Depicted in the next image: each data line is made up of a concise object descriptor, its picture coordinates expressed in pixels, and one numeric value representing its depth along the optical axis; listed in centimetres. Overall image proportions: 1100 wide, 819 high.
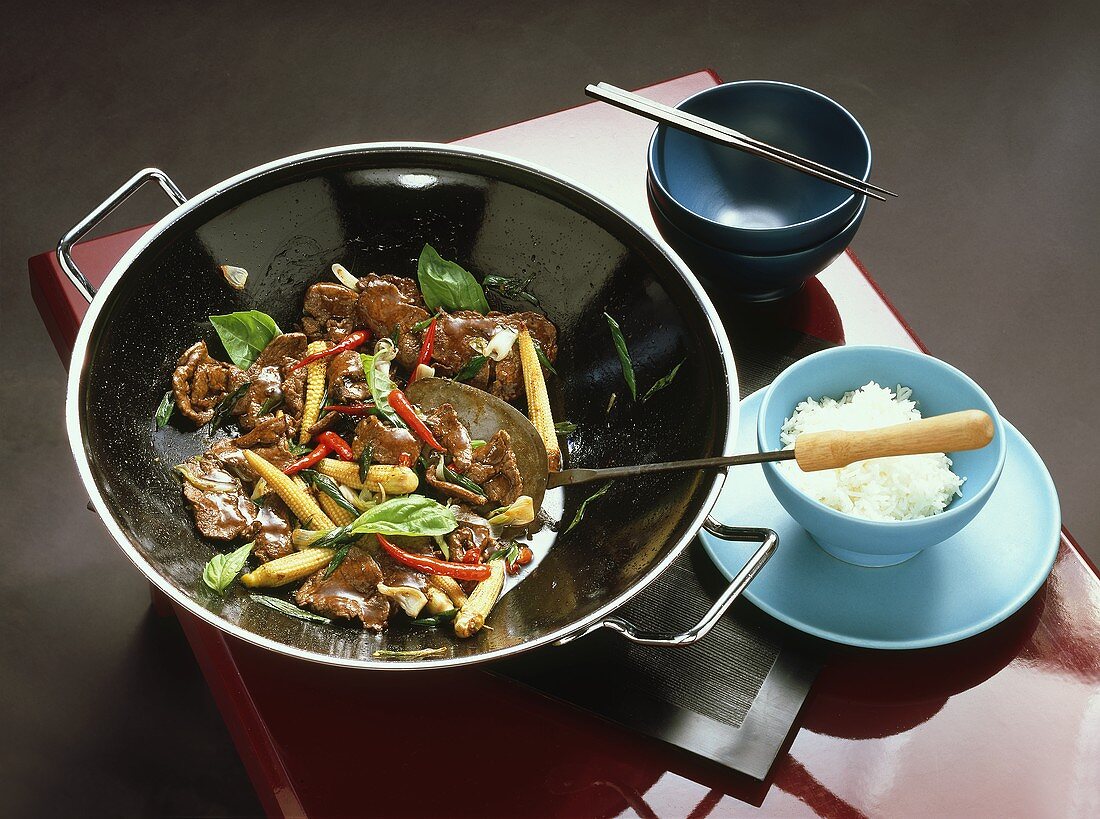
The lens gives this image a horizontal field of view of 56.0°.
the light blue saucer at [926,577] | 125
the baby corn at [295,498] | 128
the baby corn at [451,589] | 123
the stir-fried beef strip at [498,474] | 133
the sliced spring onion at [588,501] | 134
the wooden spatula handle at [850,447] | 104
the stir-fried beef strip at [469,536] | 129
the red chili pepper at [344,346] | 143
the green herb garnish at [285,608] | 119
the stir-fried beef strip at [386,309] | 146
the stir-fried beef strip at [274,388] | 139
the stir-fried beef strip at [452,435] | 135
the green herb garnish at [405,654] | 114
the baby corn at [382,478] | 130
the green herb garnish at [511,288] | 151
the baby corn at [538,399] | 138
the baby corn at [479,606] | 119
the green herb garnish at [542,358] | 146
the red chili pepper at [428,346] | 145
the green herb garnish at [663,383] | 133
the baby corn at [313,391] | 139
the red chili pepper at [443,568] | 124
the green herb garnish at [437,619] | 121
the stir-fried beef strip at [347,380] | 141
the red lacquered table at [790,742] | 120
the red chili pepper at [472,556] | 127
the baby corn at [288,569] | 120
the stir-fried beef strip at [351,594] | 120
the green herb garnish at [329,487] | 131
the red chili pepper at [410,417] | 135
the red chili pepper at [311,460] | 134
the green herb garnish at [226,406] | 138
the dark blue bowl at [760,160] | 161
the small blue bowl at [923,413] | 117
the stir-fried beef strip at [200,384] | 135
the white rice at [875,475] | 124
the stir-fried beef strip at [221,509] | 126
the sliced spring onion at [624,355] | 140
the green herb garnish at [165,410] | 133
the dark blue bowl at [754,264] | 148
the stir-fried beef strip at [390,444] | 133
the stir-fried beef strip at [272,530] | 125
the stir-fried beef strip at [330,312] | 148
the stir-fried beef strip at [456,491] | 132
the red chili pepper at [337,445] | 137
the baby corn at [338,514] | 131
